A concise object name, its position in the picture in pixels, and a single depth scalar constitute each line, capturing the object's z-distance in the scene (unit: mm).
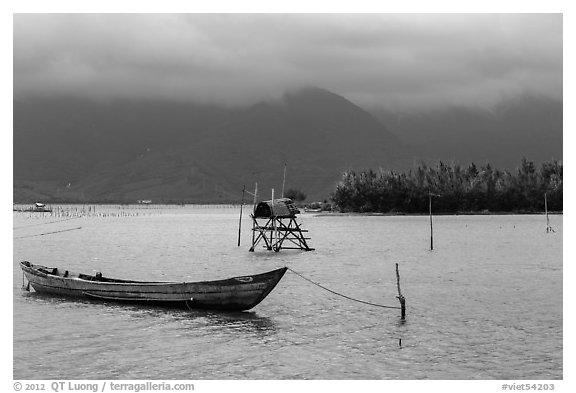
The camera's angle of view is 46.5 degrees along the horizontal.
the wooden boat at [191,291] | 37062
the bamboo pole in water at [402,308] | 36409
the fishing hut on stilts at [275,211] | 72875
